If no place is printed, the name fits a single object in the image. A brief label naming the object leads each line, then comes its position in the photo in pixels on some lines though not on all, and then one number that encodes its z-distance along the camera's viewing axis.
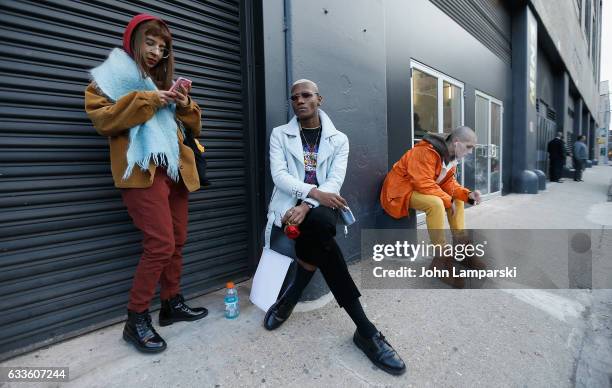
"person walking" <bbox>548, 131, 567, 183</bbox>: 12.04
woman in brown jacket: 1.74
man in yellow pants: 2.91
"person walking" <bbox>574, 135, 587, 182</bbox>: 12.31
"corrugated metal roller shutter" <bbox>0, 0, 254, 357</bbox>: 1.84
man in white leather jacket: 1.85
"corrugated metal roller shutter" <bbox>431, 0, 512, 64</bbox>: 6.20
